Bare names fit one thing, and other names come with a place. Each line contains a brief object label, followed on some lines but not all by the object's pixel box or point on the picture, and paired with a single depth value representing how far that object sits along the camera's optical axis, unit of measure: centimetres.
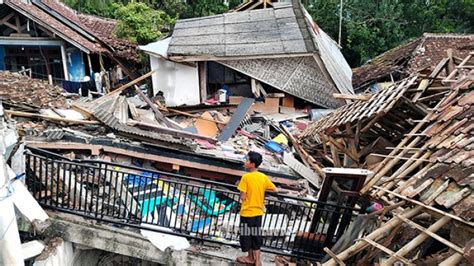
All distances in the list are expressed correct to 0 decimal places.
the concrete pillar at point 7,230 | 473
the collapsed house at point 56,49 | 1563
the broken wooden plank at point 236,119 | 1088
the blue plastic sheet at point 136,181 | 746
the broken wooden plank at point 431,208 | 394
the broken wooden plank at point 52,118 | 876
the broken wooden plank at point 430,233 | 379
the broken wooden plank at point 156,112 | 1098
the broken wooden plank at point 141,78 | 1211
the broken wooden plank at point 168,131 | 919
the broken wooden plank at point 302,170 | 923
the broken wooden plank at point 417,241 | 425
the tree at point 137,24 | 1866
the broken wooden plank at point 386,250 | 426
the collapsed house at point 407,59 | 1662
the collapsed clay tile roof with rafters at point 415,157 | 434
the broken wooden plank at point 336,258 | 493
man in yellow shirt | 543
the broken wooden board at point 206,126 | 1147
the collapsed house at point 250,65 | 1348
